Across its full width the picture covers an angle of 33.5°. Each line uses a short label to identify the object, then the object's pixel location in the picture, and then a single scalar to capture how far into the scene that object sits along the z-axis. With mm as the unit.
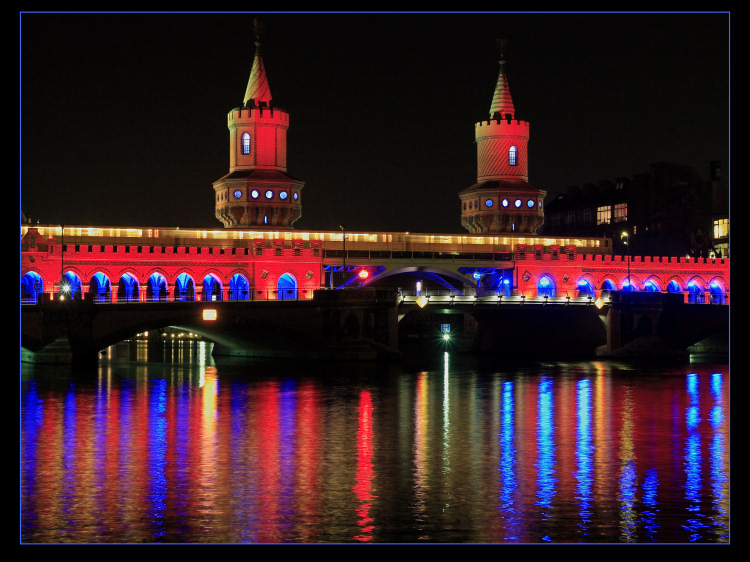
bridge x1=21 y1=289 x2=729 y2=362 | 87312
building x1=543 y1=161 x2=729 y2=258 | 160875
